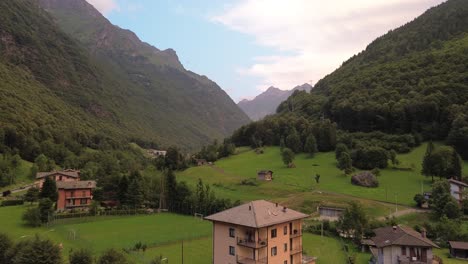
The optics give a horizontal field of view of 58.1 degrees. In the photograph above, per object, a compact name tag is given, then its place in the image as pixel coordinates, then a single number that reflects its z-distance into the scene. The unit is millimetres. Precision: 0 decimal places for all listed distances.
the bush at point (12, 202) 74238
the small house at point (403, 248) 43000
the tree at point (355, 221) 55375
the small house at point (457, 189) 66825
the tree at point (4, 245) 37594
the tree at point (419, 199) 67188
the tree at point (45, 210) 62000
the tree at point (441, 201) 60031
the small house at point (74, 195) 78625
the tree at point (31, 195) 74938
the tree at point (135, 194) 78188
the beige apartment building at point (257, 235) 38719
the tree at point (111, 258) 34469
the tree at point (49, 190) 73875
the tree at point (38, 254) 34219
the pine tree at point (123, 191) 78806
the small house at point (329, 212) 66250
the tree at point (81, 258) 35125
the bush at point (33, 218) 59531
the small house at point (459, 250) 47872
